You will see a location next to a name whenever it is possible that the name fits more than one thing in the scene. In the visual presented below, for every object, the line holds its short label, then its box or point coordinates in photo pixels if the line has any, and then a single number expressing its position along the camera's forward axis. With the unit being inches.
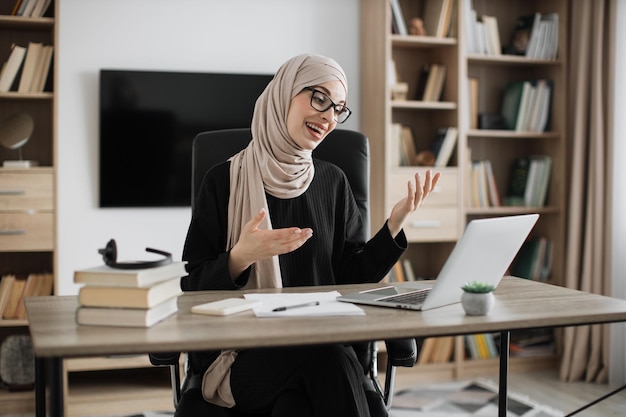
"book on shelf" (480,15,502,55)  151.3
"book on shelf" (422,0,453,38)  145.6
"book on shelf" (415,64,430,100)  150.4
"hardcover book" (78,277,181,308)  51.8
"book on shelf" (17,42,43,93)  130.0
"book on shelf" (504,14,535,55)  155.4
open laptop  57.7
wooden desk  47.4
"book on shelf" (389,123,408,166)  145.2
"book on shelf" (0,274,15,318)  129.7
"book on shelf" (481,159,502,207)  154.3
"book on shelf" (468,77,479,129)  151.7
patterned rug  126.8
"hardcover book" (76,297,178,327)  51.6
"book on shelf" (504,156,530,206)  156.9
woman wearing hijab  73.9
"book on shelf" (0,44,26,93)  129.2
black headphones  53.0
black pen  57.7
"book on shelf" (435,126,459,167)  146.6
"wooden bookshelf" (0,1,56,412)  126.9
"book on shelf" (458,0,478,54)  148.7
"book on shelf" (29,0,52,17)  129.3
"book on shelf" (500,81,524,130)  155.3
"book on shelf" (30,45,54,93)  130.6
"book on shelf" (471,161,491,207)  152.9
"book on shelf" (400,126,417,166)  148.2
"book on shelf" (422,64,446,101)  148.7
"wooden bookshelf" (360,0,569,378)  143.9
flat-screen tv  138.1
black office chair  77.7
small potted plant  57.1
